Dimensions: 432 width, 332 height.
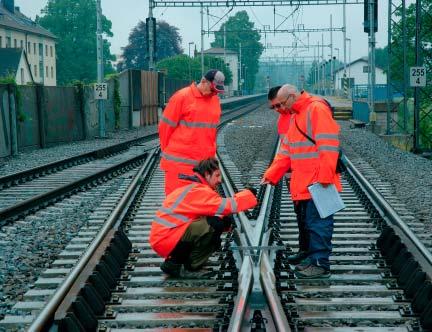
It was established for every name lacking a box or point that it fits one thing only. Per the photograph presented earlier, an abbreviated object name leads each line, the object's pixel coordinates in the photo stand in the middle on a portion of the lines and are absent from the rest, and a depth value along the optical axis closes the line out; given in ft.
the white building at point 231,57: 436.02
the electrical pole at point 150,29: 119.34
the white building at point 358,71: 444.96
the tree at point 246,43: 431.43
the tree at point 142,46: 326.44
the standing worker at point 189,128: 24.80
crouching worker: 21.17
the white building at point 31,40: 273.93
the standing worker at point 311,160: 21.12
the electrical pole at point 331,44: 261.89
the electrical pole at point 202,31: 165.71
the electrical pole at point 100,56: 92.07
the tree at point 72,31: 317.01
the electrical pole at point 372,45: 102.06
